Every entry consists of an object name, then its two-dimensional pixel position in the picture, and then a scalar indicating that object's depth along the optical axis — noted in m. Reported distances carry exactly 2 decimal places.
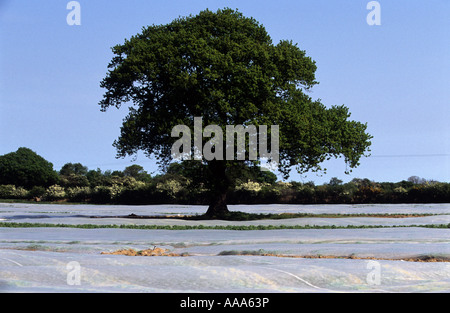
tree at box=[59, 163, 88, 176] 106.81
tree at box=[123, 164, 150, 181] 94.66
